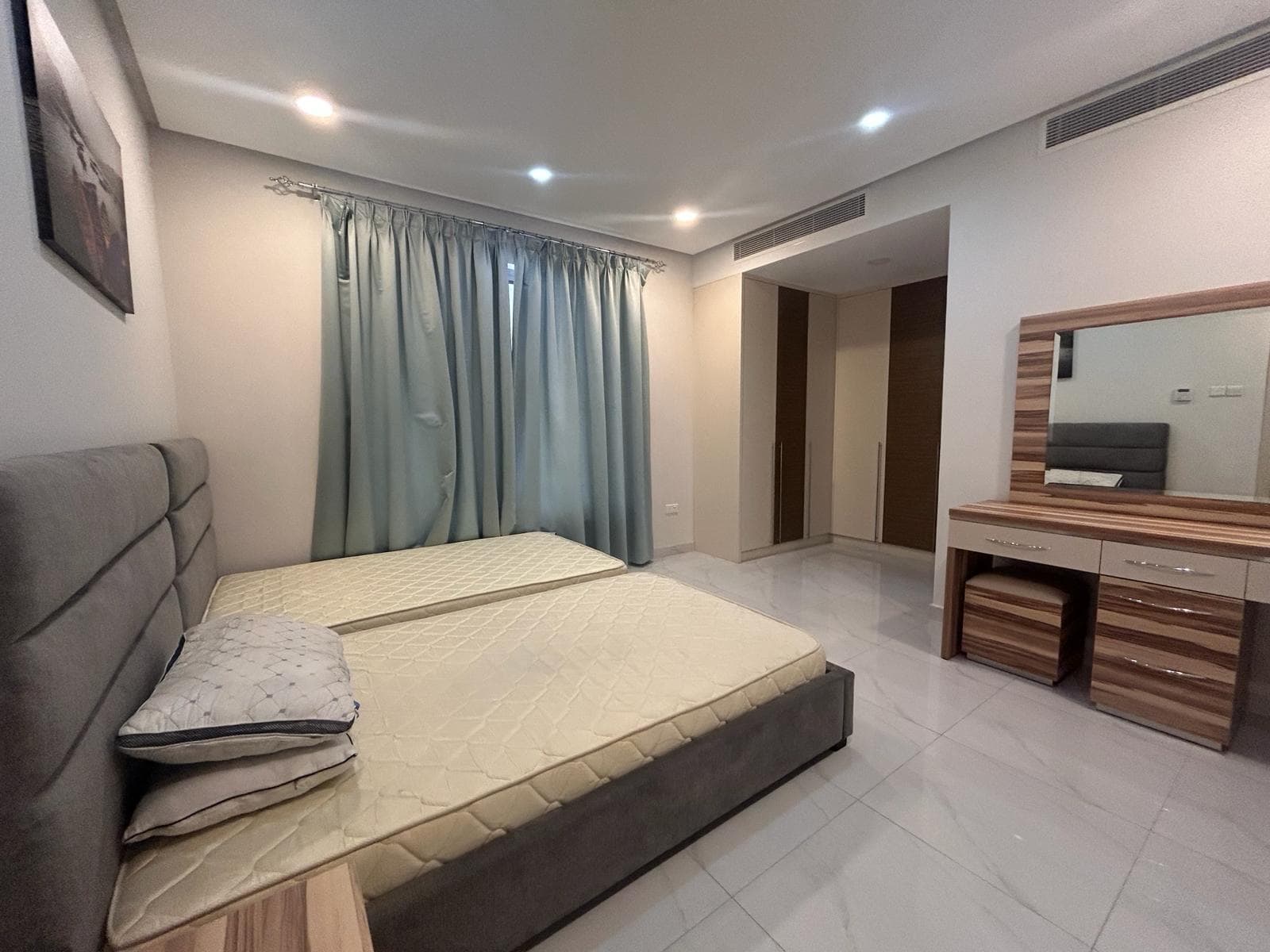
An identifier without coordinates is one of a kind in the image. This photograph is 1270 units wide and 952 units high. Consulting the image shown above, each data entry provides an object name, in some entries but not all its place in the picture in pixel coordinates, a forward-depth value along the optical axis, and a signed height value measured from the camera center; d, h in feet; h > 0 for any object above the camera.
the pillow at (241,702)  2.86 -1.72
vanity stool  6.82 -2.87
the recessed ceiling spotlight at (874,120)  7.20 +4.76
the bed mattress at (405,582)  6.18 -2.20
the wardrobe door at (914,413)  12.55 +0.49
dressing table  5.49 -1.08
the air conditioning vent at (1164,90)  5.88 +4.55
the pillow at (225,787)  2.80 -2.17
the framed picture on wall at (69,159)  3.34 +2.29
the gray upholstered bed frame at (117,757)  2.01 -1.71
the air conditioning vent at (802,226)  9.78 +4.58
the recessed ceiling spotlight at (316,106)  6.68 +4.69
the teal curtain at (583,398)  10.90 +0.87
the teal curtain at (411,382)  8.77 +1.04
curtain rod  8.26 +4.37
